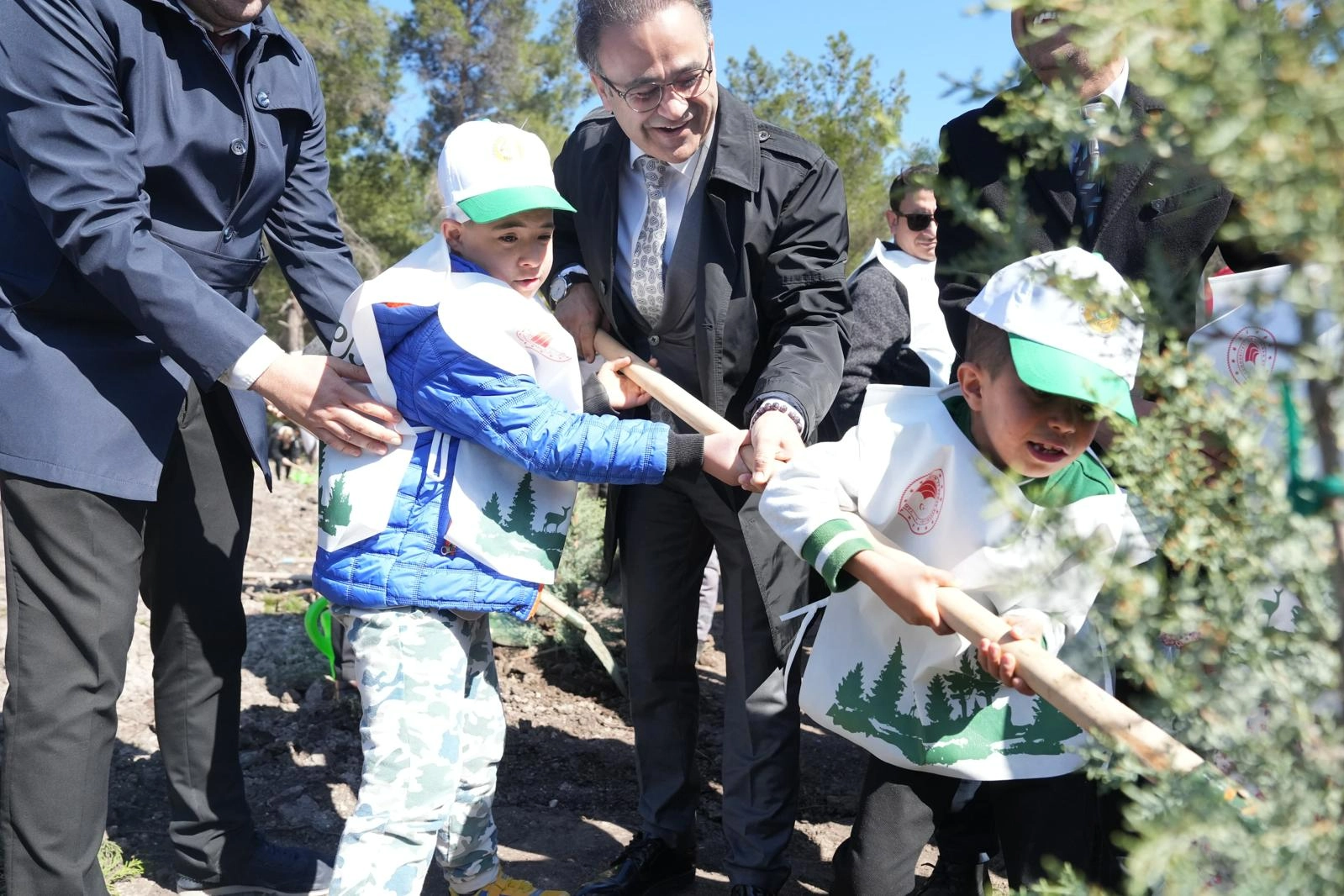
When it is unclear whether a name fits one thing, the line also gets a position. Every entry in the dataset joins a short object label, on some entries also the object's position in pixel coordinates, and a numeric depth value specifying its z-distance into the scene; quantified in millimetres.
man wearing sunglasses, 3709
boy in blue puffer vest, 2422
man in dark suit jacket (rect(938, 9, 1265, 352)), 2391
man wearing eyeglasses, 2797
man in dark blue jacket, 2281
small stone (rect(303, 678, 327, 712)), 4184
